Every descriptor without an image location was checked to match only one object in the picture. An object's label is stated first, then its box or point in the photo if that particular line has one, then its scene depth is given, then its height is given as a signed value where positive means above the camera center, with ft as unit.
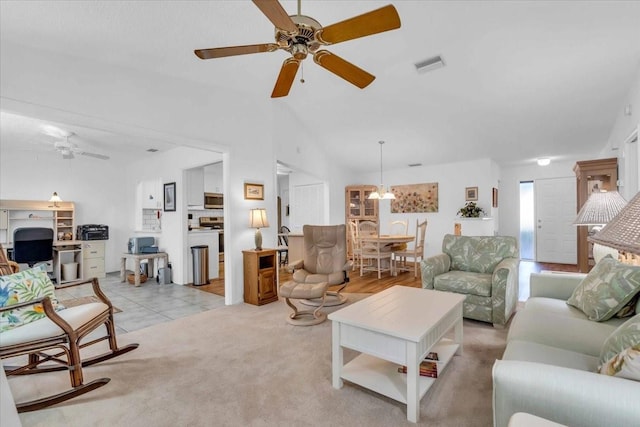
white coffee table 5.68 -2.73
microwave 24.01 +1.15
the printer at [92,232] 18.75 -1.04
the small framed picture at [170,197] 17.30 +1.04
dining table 17.80 -1.76
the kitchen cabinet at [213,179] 24.24 +2.92
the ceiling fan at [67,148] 14.47 +3.37
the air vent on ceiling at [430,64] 11.00 +5.61
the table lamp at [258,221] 13.47 -0.36
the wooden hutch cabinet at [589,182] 14.76 +1.37
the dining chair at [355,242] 19.52 -2.00
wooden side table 13.07 -2.87
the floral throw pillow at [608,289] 5.98 -1.72
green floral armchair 9.73 -2.36
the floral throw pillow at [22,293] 6.78 -1.85
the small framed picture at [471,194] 20.64 +1.16
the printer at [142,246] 17.54 -1.85
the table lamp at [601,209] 8.05 -0.01
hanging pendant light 18.84 +1.05
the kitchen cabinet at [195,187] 17.39 +1.65
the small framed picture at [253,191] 13.96 +1.06
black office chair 15.33 -1.52
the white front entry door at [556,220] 22.13 -0.84
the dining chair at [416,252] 18.17 -2.57
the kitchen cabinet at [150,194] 18.42 +1.36
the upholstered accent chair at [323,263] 11.97 -2.22
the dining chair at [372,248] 17.95 -2.31
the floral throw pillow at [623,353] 3.32 -1.80
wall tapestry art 22.48 +1.02
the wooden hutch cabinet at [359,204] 24.40 +0.63
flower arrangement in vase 20.21 -0.05
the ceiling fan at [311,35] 5.15 +3.46
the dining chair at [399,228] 21.57 -1.32
